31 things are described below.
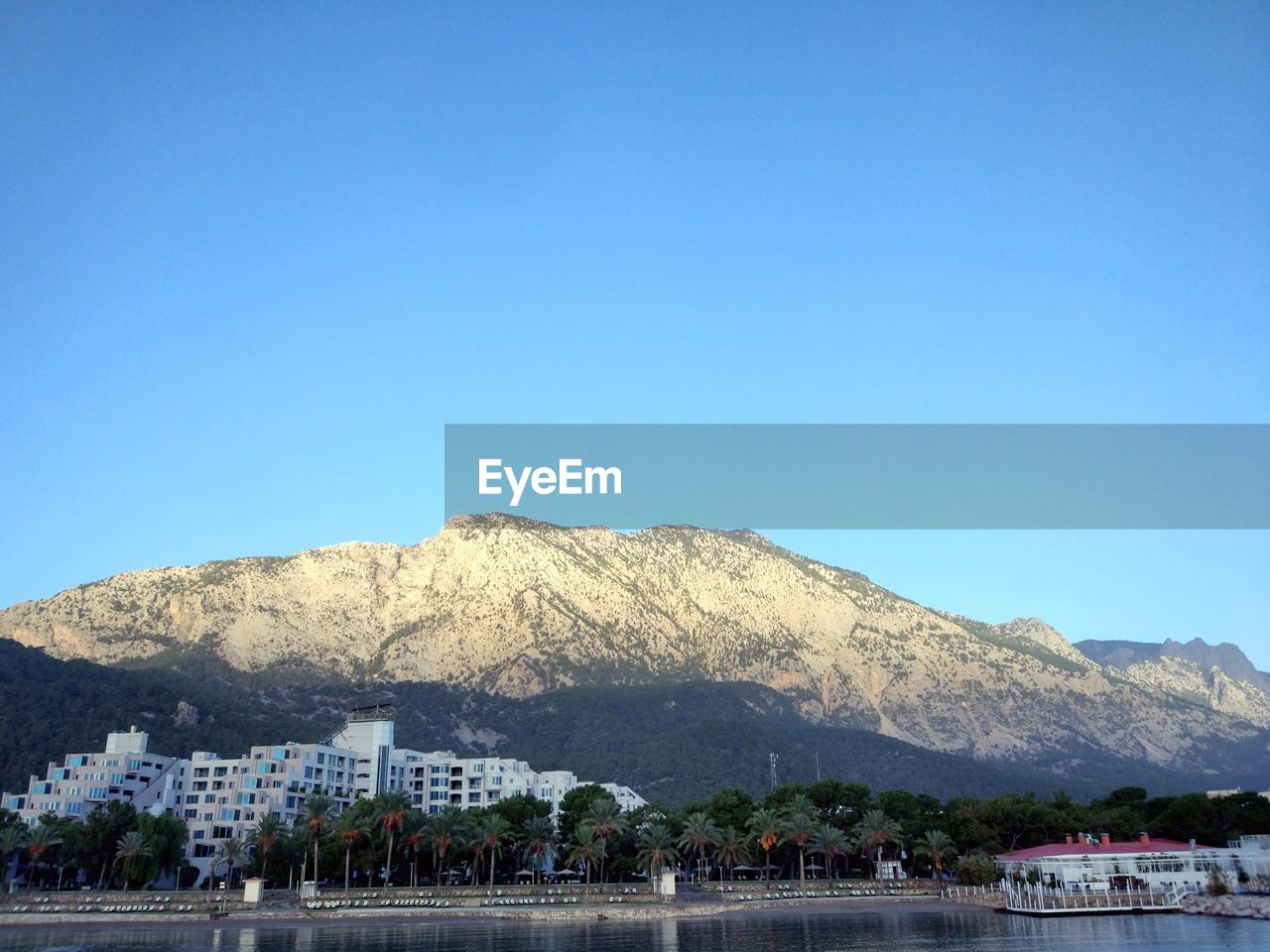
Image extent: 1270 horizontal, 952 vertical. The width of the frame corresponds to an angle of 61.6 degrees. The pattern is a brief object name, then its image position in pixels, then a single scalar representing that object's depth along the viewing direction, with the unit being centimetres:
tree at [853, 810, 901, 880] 10056
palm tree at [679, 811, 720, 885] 9938
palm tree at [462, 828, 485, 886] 9588
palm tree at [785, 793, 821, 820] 10525
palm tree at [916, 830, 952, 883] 10144
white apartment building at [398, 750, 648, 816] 14250
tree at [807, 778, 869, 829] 11619
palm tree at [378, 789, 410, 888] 9531
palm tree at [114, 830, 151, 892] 9406
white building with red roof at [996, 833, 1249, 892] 8525
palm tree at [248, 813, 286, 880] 9575
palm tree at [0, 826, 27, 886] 9344
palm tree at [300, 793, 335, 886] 9569
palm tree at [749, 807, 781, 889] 10006
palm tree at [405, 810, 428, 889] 9531
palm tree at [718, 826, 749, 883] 10006
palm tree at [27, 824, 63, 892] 9494
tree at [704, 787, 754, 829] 11000
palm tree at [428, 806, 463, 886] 9362
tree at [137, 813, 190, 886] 9569
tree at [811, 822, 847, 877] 10006
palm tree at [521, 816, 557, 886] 9919
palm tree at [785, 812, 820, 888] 9961
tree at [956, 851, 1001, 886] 9394
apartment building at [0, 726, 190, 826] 11938
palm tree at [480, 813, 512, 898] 9525
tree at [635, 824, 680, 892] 9731
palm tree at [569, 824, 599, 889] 9712
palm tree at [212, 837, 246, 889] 9744
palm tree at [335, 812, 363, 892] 9494
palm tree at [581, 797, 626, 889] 9938
